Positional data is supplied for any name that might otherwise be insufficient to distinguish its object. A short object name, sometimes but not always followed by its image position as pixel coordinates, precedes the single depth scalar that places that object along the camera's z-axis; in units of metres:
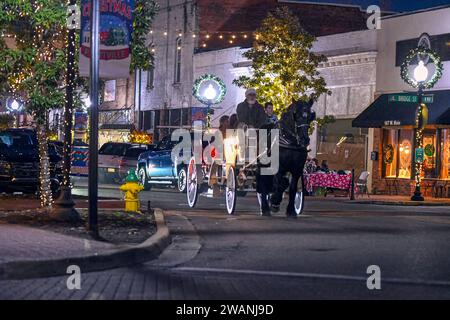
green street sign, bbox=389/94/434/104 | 29.73
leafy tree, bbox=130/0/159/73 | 17.89
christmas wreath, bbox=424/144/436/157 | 34.12
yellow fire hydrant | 18.12
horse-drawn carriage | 18.45
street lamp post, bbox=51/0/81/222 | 15.04
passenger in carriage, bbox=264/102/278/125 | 18.10
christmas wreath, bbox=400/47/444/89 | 31.61
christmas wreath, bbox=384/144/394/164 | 36.12
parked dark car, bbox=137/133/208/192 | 31.03
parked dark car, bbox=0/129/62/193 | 22.47
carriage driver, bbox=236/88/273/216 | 18.17
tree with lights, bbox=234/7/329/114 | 36.62
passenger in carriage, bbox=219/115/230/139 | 20.05
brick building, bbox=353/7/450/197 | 33.31
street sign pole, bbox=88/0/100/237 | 13.27
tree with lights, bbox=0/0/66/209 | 16.70
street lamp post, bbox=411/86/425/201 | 29.88
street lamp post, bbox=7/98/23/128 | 28.56
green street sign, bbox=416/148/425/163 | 30.39
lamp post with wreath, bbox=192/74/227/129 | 39.25
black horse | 17.34
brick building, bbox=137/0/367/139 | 48.31
